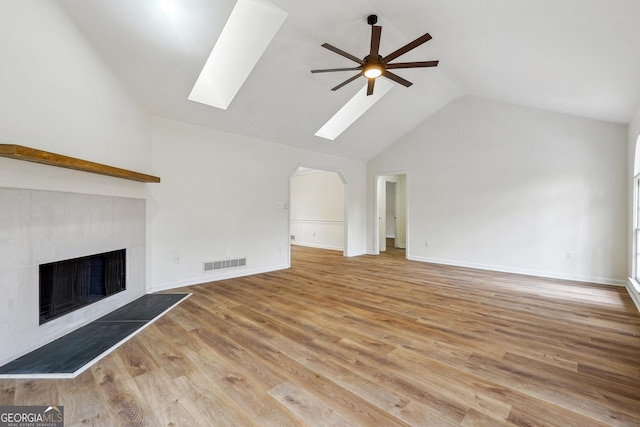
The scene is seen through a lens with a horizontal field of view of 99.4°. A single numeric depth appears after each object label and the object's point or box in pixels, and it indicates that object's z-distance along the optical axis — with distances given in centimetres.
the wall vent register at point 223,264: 454
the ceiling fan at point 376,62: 266
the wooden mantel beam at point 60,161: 195
